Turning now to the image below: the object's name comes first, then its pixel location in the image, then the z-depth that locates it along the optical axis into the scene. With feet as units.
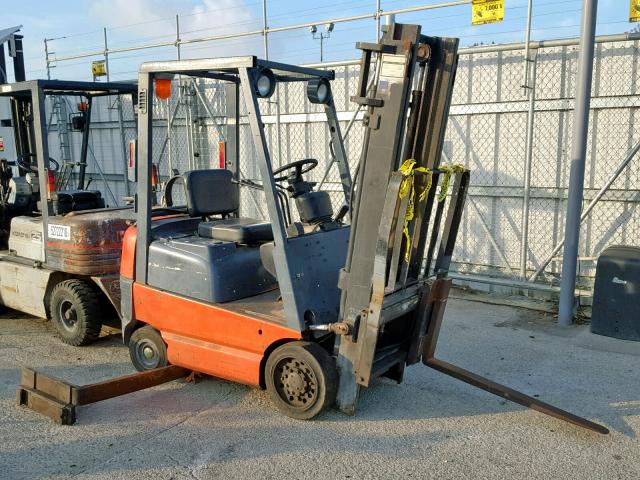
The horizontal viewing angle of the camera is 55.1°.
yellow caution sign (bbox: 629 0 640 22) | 22.58
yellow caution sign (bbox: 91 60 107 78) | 38.78
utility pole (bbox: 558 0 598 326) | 21.01
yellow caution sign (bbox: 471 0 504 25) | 24.50
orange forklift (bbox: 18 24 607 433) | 13.10
